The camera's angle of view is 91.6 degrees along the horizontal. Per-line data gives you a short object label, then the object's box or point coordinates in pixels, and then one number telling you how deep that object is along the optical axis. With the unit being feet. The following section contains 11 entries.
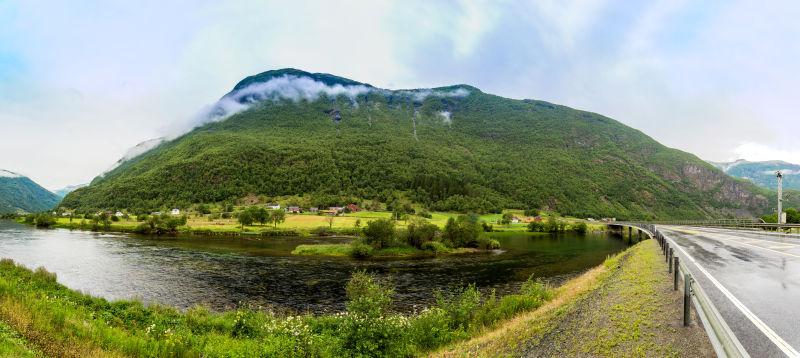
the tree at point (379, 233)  225.76
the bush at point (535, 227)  424.46
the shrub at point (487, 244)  255.70
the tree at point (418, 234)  237.12
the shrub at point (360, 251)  208.74
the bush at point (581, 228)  416.11
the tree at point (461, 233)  251.60
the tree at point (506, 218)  476.95
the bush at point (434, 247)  235.61
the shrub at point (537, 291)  83.51
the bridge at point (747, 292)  24.18
